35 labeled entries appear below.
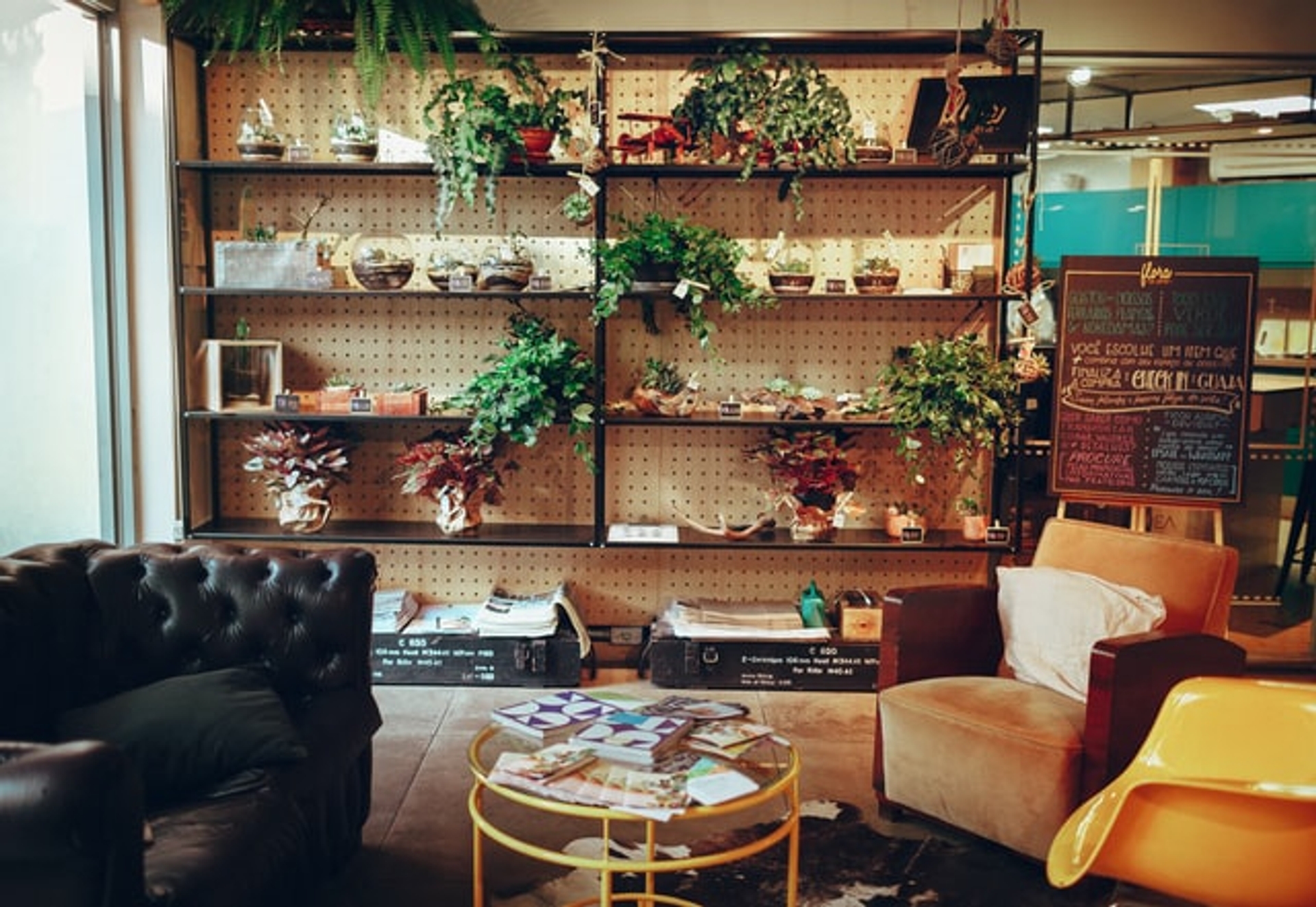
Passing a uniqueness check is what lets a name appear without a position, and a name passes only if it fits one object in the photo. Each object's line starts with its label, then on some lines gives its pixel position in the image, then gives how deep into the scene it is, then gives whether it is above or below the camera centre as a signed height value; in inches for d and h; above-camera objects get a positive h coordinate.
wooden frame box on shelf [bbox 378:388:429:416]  179.6 -7.0
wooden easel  177.9 -22.0
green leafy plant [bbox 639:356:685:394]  182.5 -2.9
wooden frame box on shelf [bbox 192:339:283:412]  184.5 -3.0
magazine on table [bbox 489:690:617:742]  105.4 -32.1
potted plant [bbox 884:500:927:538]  183.8 -23.8
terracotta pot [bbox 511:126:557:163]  176.7 +31.4
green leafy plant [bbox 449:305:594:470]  173.5 -5.3
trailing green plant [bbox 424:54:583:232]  173.3 +32.8
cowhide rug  116.5 -51.6
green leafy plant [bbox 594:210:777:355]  172.2 +13.9
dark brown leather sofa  72.7 -30.0
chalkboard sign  178.2 -1.8
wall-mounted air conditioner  196.2 +34.0
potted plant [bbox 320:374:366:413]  180.9 -6.4
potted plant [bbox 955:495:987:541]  184.1 -23.8
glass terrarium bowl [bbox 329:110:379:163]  178.9 +31.6
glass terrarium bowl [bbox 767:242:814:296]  177.9 +12.5
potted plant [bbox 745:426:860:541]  181.5 -17.6
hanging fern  170.9 +47.6
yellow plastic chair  91.1 -33.8
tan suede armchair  117.0 -35.2
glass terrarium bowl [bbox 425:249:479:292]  178.4 +12.8
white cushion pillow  130.0 -27.9
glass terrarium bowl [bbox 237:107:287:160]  177.9 +31.2
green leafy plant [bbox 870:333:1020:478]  172.7 -4.5
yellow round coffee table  88.9 -36.3
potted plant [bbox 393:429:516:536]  180.7 -18.2
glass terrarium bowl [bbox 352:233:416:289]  177.9 +13.0
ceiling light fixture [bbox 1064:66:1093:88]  191.9 +46.1
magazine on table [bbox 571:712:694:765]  99.1 -31.9
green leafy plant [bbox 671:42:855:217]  174.4 +35.7
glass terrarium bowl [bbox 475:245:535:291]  177.0 +12.7
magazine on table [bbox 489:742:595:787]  95.6 -32.9
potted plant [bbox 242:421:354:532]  181.9 -16.9
